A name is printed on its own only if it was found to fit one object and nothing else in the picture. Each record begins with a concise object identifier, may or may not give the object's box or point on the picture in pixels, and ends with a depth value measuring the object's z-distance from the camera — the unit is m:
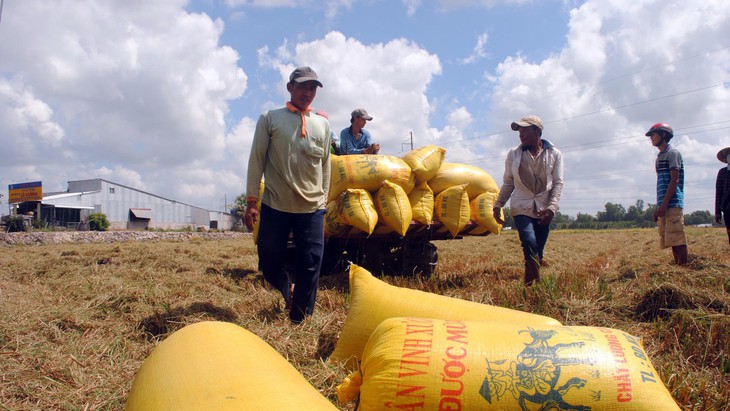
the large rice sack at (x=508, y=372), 1.39
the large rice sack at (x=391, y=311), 2.07
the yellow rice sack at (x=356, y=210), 4.45
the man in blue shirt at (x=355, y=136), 5.20
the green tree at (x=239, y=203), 57.65
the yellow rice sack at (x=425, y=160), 4.88
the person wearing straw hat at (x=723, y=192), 5.36
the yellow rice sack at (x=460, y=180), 5.14
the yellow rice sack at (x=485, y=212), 5.06
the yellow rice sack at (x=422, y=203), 4.83
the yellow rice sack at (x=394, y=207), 4.52
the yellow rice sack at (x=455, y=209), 4.80
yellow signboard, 38.25
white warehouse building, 44.53
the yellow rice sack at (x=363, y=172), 4.58
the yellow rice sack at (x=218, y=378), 1.16
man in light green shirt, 3.15
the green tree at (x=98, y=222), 37.41
